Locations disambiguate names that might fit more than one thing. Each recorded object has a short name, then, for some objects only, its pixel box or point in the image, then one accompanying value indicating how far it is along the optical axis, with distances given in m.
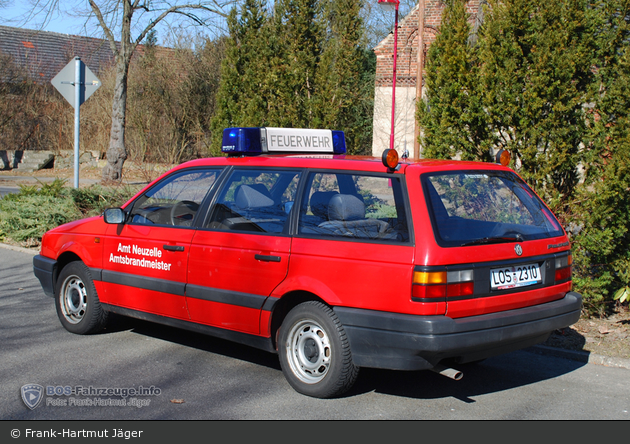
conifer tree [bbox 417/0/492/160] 7.28
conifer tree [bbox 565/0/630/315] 6.00
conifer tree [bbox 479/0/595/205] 6.53
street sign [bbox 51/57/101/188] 11.23
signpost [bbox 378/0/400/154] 19.05
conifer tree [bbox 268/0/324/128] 18.92
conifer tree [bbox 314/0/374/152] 20.19
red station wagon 3.96
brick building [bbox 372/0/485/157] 28.84
